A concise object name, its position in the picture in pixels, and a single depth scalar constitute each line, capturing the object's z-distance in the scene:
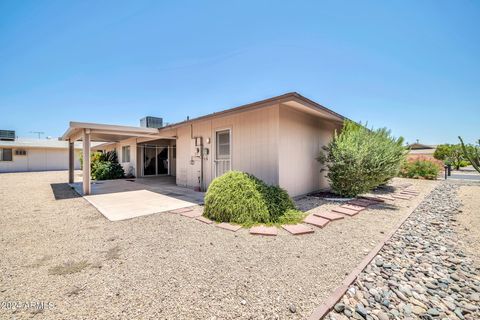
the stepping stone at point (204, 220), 4.39
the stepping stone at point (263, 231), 3.70
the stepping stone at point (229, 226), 3.94
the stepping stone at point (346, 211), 5.05
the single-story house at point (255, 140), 6.07
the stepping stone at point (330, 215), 4.64
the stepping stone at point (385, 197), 7.30
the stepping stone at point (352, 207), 5.57
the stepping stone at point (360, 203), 6.06
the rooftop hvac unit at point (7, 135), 23.06
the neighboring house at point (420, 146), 40.38
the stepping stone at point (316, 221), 4.16
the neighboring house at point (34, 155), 20.78
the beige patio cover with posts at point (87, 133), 7.86
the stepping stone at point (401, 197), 7.29
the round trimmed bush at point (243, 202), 4.34
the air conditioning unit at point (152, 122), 13.48
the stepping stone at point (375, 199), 6.74
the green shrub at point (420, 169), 13.22
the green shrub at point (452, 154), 21.92
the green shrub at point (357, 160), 6.59
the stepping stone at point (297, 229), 3.76
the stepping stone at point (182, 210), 5.31
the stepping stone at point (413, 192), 8.11
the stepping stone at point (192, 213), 4.89
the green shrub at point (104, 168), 13.20
